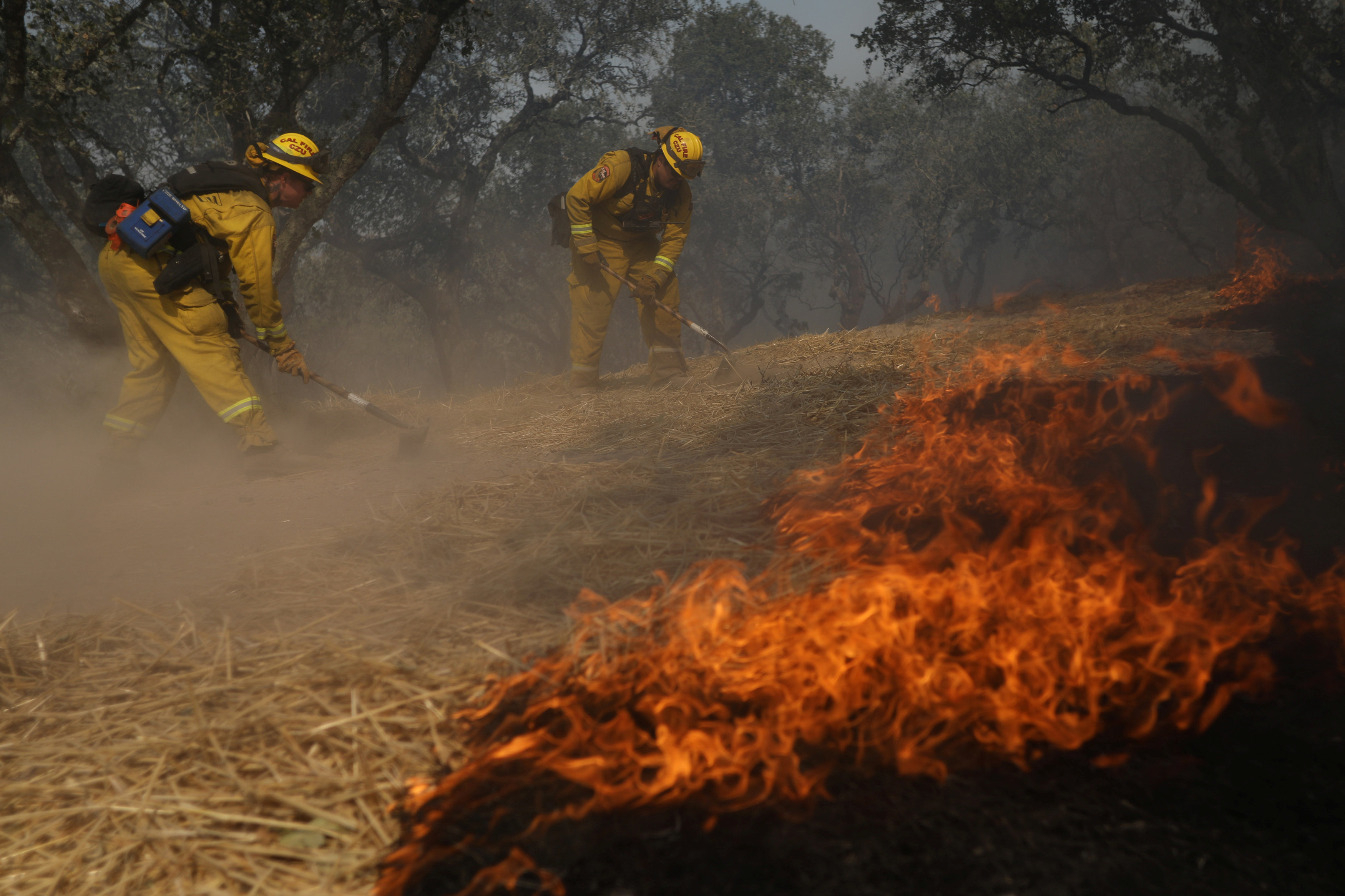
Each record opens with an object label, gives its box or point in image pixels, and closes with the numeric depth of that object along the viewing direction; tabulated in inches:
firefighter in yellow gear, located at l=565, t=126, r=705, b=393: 262.4
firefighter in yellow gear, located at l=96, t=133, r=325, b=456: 182.7
